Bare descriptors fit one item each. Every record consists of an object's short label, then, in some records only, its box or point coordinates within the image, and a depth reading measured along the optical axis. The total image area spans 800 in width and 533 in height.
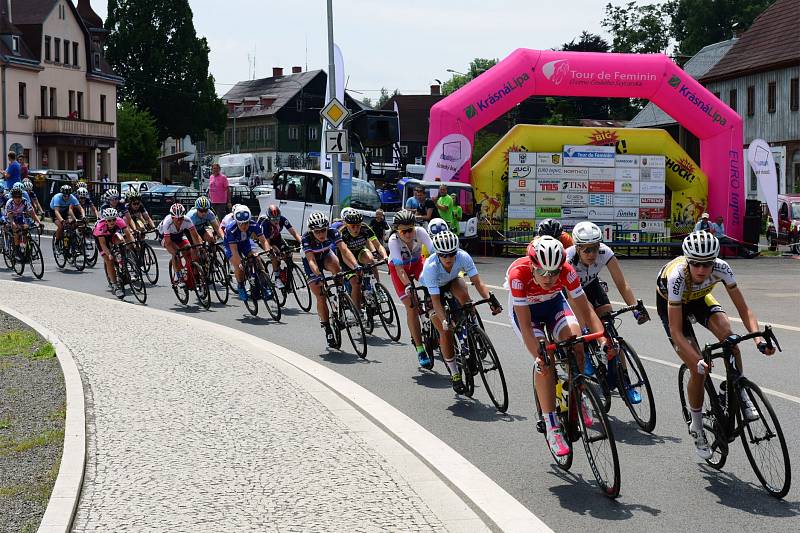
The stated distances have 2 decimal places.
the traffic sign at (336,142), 23.48
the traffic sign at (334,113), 24.53
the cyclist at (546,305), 7.54
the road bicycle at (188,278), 18.86
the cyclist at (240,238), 17.63
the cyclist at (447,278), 10.31
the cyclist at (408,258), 11.80
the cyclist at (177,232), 19.36
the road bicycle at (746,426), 6.81
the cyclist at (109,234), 20.19
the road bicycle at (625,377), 9.05
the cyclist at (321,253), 13.86
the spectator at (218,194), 29.02
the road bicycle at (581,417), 6.93
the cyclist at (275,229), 17.86
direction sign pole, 26.39
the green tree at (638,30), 91.44
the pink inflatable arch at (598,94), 29.34
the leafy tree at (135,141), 84.81
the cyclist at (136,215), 22.16
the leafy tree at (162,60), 92.94
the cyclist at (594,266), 9.41
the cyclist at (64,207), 24.78
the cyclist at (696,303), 7.31
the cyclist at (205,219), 19.73
